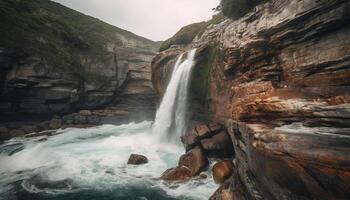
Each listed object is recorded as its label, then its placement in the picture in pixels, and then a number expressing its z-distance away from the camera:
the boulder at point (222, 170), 13.28
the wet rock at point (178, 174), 14.10
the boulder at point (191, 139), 17.56
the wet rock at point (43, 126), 31.34
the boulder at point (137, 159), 17.44
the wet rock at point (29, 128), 29.68
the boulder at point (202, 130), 17.72
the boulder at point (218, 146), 16.55
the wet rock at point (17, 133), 27.83
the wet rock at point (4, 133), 26.94
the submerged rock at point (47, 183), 13.60
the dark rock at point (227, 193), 9.69
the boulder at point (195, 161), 14.65
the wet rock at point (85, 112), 38.09
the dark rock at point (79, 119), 36.41
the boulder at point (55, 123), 32.88
